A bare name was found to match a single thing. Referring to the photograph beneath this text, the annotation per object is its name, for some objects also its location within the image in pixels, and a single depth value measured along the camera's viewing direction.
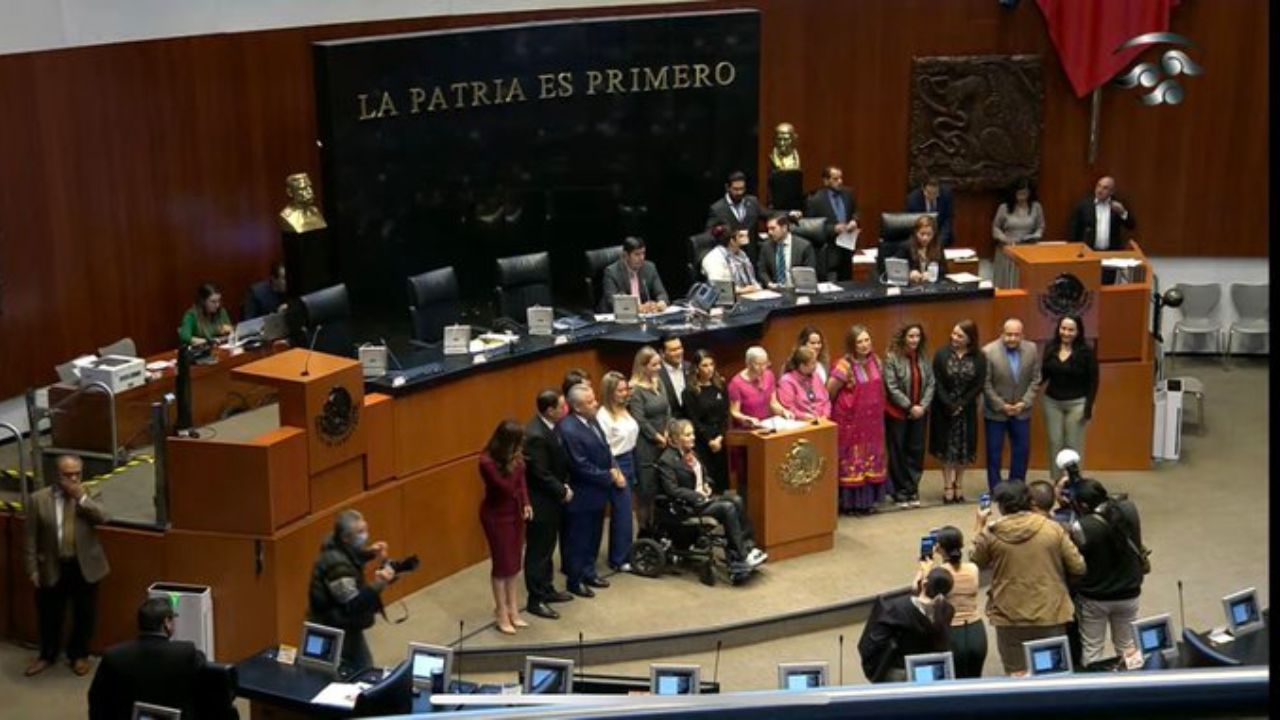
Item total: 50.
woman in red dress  10.27
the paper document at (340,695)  8.10
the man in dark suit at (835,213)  15.16
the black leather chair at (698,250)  14.19
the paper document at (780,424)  11.57
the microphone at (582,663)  9.98
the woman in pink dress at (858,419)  12.31
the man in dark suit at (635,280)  13.17
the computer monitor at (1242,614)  8.58
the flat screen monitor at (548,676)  7.57
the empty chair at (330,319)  11.96
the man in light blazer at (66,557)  10.05
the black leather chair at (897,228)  14.77
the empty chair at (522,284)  13.31
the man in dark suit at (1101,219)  16.33
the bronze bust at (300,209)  13.52
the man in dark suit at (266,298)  14.15
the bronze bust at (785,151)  16.47
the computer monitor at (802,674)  7.64
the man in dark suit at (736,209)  15.03
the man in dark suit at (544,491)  10.64
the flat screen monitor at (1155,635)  8.38
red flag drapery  16.73
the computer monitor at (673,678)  7.39
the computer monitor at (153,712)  7.54
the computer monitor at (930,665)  7.73
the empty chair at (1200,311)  16.91
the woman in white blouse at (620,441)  11.19
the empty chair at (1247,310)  16.75
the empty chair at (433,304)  12.82
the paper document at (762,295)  13.40
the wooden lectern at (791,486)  11.46
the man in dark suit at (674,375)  11.87
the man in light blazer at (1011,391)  12.48
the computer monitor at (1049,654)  8.09
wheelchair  11.28
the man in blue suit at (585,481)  10.80
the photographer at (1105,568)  9.23
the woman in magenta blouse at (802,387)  11.92
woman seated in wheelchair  11.18
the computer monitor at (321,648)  8.34
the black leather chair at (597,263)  13.69
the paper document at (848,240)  15.22
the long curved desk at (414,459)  10.14
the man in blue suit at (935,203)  16.34
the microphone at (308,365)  10.39
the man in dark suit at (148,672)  7.88
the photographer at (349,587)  8.66
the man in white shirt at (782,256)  14.02
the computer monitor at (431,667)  7.95
